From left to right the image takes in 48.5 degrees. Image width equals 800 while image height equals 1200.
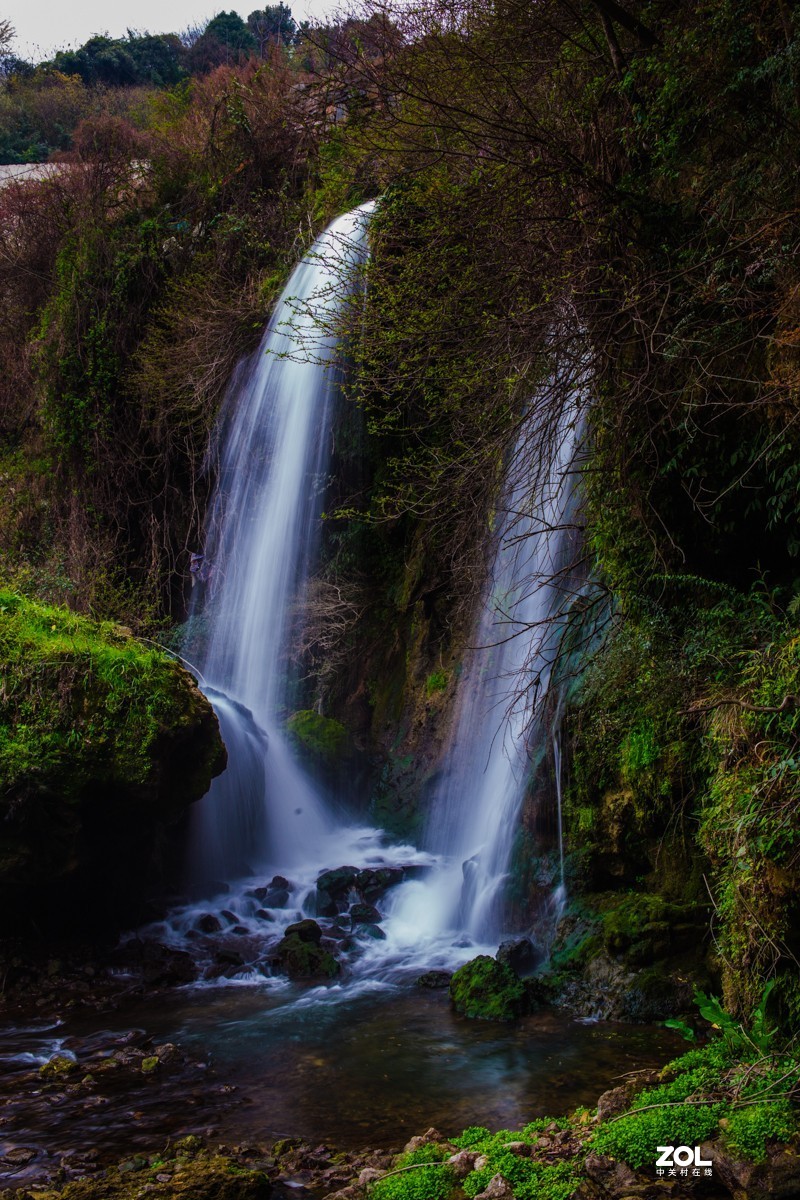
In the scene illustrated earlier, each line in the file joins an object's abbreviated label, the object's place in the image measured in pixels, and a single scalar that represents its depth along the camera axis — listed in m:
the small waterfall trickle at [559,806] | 6.98
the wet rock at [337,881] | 8.65
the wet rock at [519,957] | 6.68
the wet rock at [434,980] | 6.73
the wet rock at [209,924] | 8.10
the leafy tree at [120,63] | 28.95
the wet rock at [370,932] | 7.86
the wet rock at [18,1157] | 4.30
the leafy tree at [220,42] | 27.67
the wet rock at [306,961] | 7.13
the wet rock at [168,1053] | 5.51
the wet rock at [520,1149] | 3.76
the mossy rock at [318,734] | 11.26
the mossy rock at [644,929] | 5.87
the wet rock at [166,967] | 6.95
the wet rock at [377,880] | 8.65
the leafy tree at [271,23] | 26.34
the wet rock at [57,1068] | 5.32
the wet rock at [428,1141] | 4.05
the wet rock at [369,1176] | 3.80
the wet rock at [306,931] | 7.61
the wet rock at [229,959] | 7.35
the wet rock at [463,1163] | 3.68
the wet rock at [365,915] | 8.20
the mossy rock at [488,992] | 5.93
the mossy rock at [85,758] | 7.05
